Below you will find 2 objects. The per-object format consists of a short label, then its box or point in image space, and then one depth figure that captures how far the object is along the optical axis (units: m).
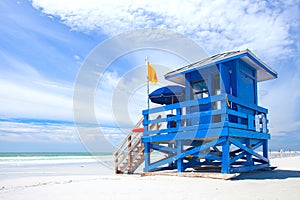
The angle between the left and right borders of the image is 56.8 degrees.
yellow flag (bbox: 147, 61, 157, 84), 11.73
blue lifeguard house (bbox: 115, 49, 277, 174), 8.80
